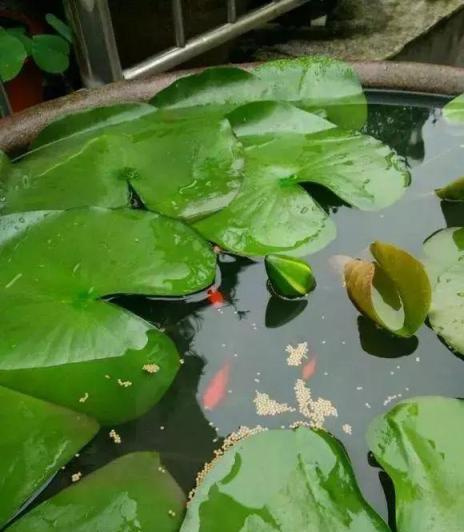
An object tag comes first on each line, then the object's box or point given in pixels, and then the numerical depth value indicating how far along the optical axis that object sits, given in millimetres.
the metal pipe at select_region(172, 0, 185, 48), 1042
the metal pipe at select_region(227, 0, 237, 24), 1145
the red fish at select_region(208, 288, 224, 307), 686
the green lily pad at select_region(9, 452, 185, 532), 489
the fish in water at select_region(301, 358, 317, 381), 613
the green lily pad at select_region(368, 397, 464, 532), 486
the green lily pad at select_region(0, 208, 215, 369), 601
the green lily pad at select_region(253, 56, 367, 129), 903
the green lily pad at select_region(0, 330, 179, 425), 569
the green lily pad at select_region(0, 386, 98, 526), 509
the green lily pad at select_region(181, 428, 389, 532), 485
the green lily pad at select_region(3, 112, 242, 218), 743
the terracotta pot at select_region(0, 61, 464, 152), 827
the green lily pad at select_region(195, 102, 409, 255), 721
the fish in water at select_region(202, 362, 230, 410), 595
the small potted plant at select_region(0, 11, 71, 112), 1111
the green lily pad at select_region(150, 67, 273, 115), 874
